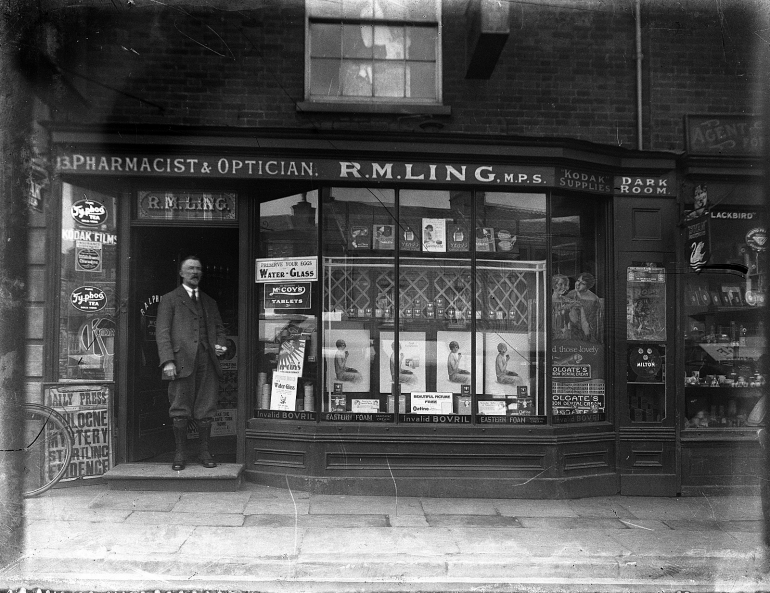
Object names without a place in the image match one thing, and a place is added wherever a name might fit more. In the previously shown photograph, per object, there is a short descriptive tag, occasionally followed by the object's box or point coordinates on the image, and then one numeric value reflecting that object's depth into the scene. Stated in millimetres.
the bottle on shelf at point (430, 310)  7430
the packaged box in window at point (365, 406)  7301
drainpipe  7441
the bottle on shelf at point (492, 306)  7473
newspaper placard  6953
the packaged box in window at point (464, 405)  7336
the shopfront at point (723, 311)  7383
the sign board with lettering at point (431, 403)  7316
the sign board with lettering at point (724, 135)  7512
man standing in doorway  7156
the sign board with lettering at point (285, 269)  7273
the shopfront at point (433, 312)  7141
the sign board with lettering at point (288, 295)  7309
